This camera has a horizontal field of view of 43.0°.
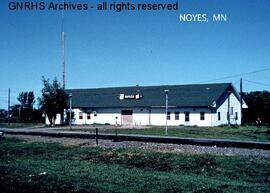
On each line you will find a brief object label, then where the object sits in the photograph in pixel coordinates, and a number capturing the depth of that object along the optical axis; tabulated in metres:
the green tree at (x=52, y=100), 48.78
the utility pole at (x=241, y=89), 48.27
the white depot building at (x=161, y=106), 45.47
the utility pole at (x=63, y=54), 52.09
